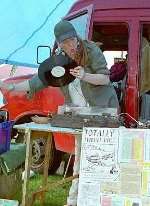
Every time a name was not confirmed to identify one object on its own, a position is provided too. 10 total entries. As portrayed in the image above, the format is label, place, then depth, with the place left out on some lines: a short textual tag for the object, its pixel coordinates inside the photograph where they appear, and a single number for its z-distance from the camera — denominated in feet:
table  12.13
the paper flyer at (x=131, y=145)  11.30
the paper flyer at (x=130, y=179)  11.14
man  12.71
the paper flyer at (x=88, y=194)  11.27
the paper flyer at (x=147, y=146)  11.24
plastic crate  14.05
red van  16.88
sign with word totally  11.15
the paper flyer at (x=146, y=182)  11.09
